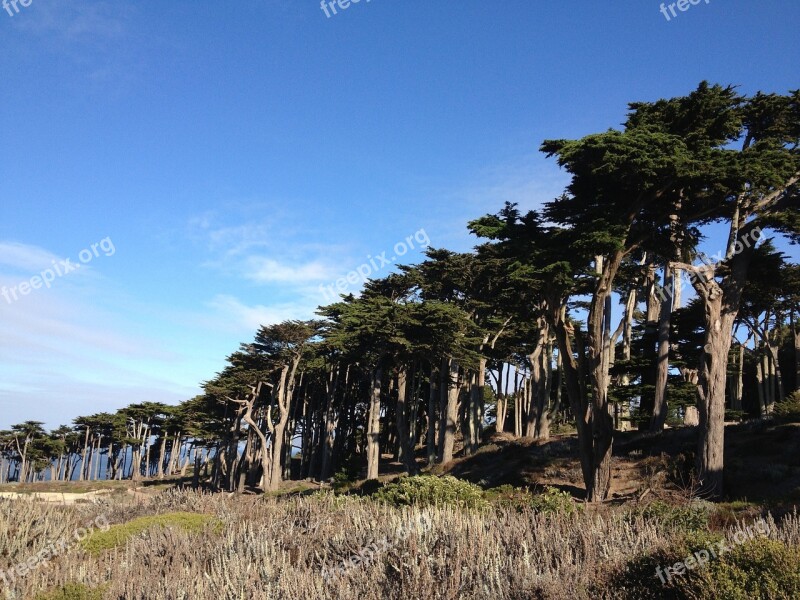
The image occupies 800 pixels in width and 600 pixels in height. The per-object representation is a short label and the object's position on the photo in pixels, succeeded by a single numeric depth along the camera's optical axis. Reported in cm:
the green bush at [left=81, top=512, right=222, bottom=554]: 1088
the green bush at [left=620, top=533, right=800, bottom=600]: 538
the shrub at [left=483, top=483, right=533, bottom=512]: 1326
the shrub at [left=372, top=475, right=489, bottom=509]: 1481
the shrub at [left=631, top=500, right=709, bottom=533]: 1009
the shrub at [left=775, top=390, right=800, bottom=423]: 2267
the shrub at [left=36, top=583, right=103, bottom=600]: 739
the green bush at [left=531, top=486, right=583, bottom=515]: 1233
